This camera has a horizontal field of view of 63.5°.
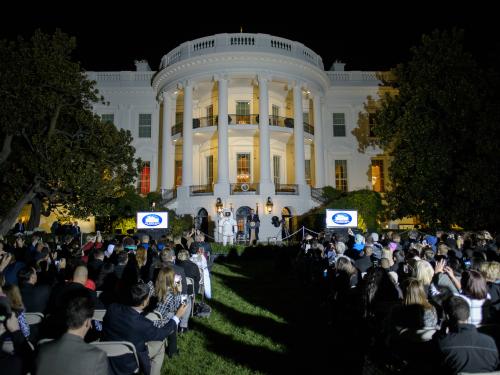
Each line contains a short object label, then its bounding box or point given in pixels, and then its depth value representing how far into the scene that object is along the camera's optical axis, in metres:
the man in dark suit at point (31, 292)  5.16
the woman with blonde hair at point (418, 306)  4.19
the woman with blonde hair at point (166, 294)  5.20
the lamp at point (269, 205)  23.55
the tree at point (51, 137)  17.61
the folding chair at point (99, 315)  5.15
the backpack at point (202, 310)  7.88
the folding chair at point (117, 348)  3.58
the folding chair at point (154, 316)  4.80
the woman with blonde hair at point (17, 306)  4.19
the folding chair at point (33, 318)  4.46
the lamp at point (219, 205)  23.27
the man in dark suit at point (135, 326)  3.99
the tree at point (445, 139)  18.56
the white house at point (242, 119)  25.22
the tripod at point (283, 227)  23.58
